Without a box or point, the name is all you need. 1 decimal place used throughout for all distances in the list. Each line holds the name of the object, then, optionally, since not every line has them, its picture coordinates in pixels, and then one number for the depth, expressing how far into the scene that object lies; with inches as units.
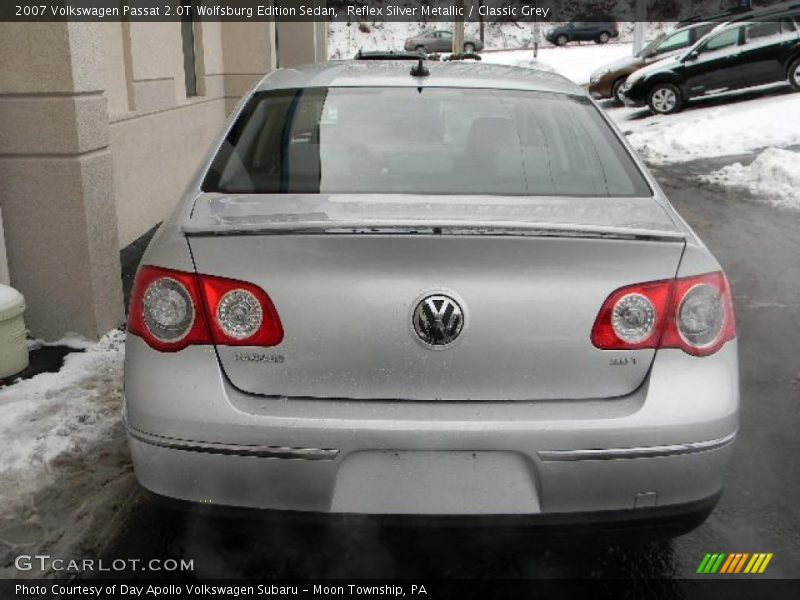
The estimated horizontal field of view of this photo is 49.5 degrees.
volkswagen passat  88.4
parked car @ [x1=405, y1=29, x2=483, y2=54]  1963.6
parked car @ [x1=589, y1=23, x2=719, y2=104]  829.2
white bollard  176.1
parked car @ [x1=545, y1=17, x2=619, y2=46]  1946.4
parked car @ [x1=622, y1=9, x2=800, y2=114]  694.5
